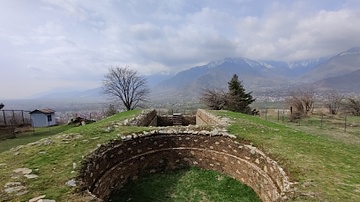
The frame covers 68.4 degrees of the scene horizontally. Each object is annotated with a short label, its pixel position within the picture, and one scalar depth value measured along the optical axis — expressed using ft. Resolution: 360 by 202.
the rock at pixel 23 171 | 21.62
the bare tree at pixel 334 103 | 144.82
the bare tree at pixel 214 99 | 135.23
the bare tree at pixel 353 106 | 136.07
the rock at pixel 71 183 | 19.13
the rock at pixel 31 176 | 20.52
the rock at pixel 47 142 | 30.63
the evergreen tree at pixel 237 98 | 132.39
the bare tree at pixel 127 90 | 167.32
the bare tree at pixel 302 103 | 136.56
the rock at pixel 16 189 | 17.69
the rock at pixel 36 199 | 16.49
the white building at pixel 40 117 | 149.28
